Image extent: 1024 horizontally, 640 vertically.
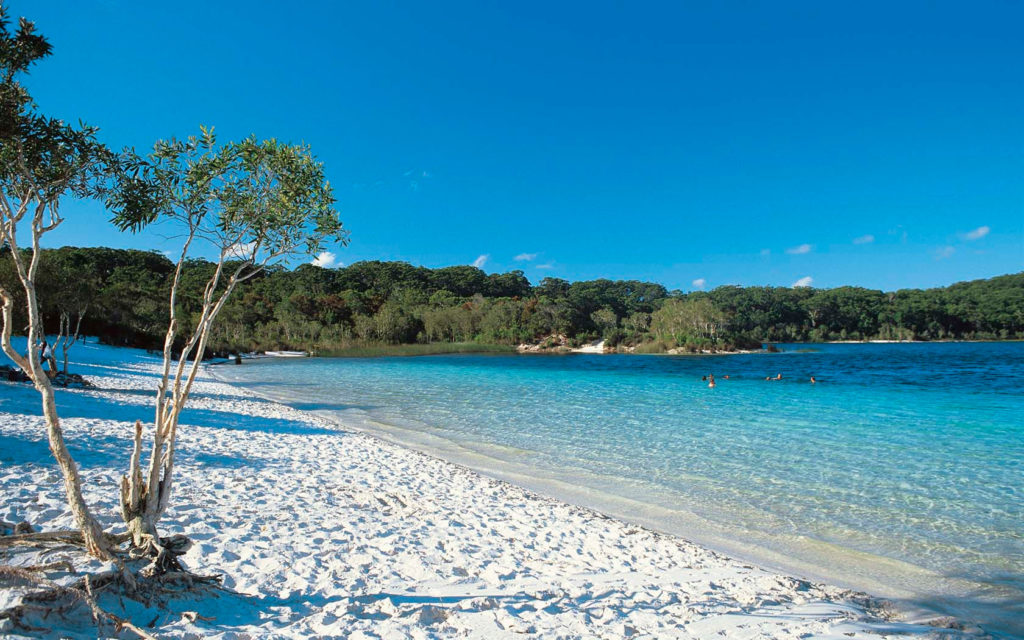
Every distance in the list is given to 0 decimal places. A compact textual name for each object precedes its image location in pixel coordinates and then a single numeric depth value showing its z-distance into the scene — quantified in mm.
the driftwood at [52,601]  2863
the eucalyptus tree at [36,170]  3510
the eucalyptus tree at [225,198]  4203
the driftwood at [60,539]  3708
